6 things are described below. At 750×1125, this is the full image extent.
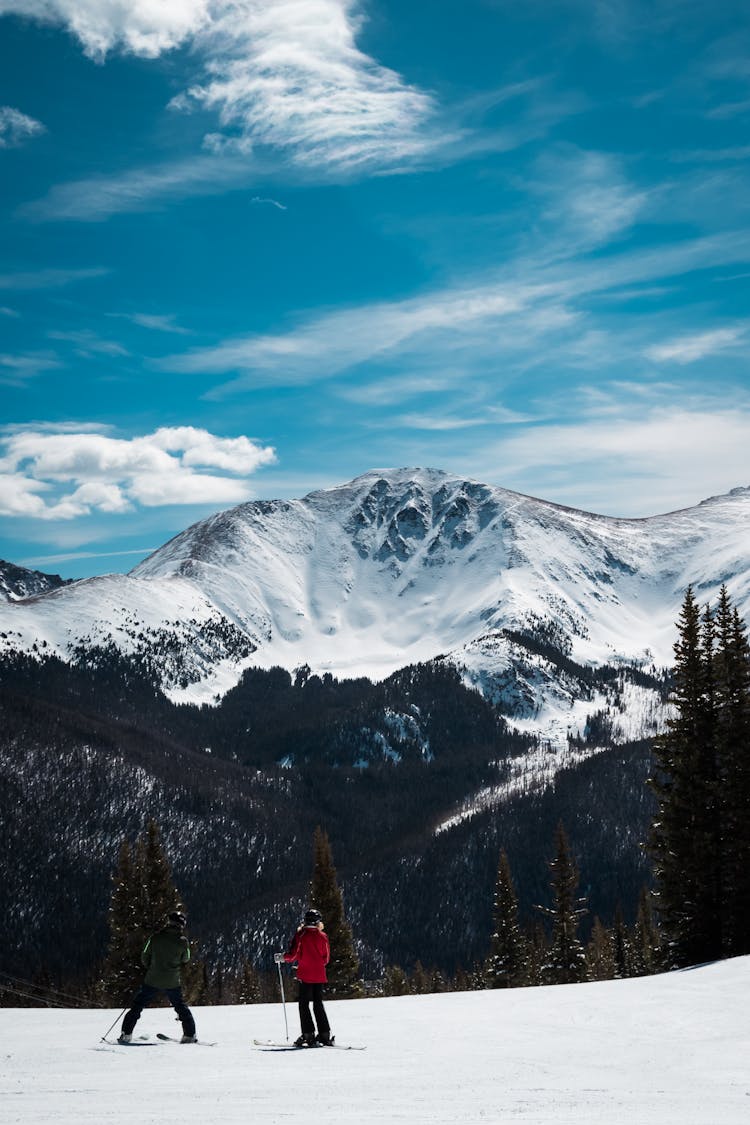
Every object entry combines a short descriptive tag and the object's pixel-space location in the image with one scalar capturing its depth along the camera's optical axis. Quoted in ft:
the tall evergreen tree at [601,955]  241.35
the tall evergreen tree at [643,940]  215.72
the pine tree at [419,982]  302.74
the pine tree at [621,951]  226.38
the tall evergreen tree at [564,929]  174.29
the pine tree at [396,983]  262.88
